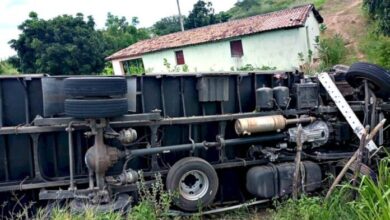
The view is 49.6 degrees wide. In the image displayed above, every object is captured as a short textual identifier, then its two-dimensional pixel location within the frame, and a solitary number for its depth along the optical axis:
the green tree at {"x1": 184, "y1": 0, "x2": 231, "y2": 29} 42.84
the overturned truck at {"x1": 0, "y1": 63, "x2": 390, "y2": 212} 5.18
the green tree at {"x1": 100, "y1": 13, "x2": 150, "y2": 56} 39.39
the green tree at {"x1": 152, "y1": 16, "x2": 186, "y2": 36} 48.94
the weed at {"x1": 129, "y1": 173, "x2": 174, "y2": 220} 4.95
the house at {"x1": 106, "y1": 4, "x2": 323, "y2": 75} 24.59
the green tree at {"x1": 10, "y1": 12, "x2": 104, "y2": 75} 30.66
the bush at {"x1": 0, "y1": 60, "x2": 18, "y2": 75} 25.20
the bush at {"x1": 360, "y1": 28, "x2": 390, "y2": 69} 15.73
